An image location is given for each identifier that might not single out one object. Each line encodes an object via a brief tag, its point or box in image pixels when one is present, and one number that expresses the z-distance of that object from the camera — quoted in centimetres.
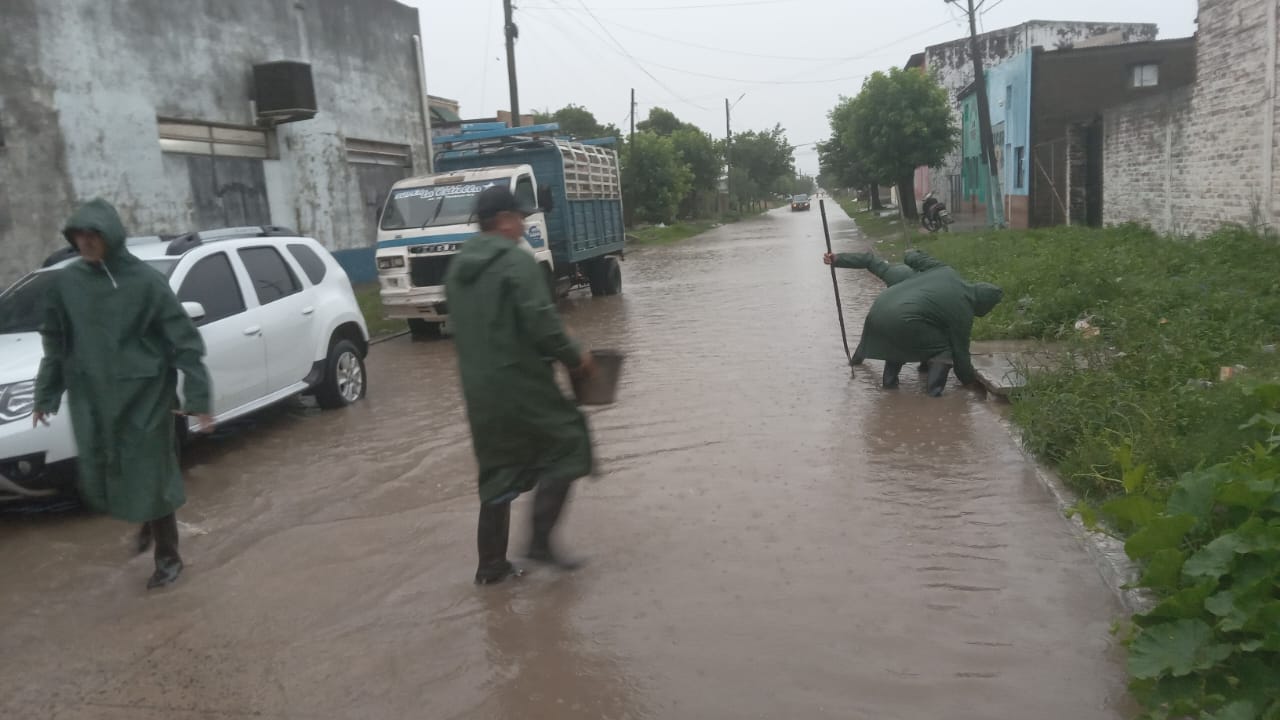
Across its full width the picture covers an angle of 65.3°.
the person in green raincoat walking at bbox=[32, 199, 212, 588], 462
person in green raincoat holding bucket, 427
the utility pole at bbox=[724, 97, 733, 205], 6944
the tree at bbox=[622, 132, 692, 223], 4716
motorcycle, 2784
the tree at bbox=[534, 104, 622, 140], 6575
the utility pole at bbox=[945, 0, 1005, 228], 2520
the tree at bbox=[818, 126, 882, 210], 4131
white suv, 576
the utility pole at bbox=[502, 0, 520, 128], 2456
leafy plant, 300
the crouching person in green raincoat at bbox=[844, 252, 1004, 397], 838
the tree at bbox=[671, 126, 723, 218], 5884
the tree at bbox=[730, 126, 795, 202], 8744
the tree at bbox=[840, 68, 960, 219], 3403
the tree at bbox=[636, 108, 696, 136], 7656
